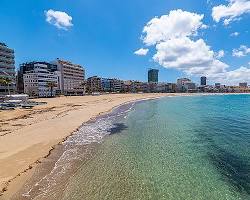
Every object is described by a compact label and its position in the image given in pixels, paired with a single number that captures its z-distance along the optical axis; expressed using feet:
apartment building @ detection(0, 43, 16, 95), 189.83
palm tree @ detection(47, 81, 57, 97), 237.14
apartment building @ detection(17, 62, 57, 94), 258.42
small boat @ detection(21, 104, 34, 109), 111.39
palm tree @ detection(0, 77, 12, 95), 159.12
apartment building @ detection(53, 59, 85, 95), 303.43
